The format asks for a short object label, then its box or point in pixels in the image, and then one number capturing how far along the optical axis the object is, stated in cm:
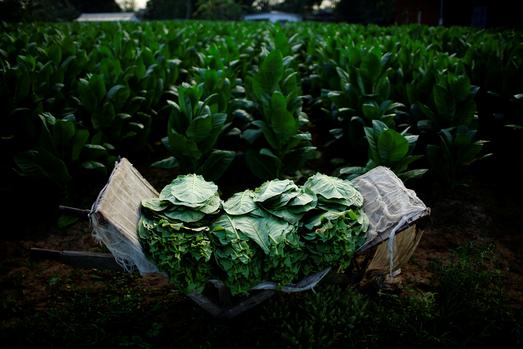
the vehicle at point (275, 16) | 5372
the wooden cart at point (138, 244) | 218
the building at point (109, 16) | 5180
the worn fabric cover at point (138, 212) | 217
